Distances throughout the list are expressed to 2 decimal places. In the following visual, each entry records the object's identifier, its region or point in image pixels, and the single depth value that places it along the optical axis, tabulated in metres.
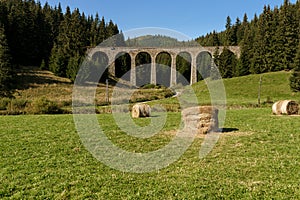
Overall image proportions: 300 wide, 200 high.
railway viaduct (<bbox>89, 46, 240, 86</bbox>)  106.44
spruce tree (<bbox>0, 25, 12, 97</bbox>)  48.72
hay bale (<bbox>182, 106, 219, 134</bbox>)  14.71
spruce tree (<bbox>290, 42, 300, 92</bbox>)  56.27
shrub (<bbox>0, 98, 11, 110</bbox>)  34.12
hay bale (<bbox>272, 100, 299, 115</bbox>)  23.84
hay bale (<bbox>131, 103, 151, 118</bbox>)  24.55
